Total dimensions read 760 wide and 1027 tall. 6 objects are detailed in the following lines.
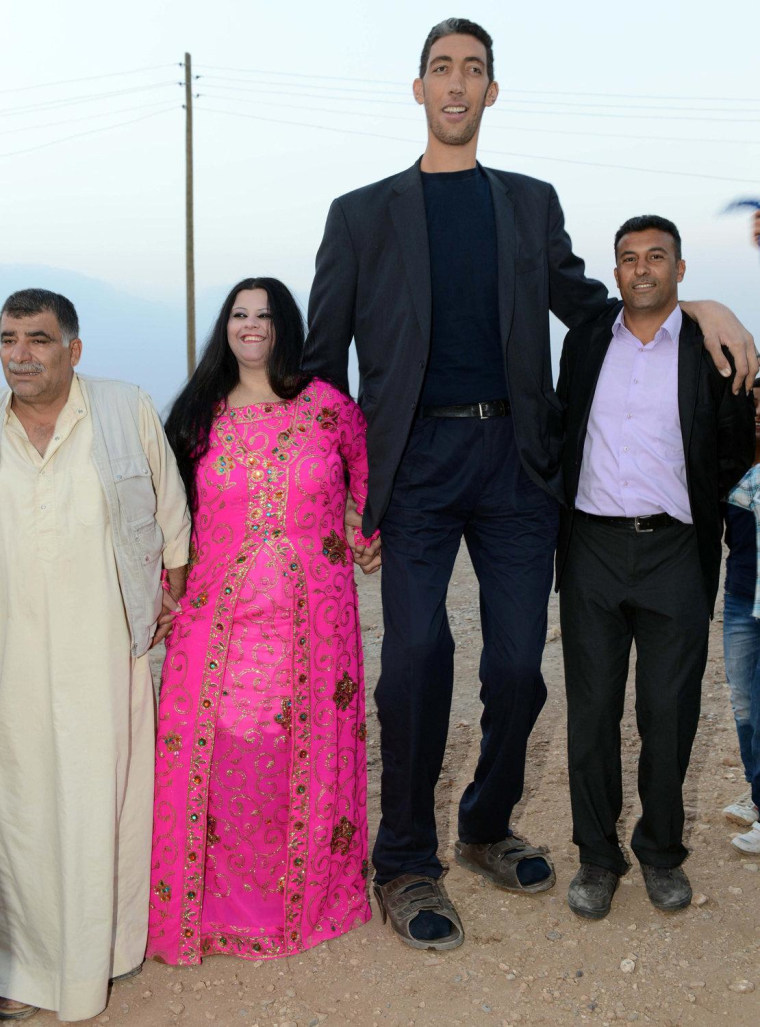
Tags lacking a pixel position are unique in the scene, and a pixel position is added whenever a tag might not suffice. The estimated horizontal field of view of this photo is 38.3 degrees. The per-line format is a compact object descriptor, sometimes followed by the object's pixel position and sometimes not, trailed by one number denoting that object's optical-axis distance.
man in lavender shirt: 3.39
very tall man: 3.40
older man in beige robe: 3.04
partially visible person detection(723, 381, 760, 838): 3.86
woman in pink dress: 3.37
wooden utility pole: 18.45
